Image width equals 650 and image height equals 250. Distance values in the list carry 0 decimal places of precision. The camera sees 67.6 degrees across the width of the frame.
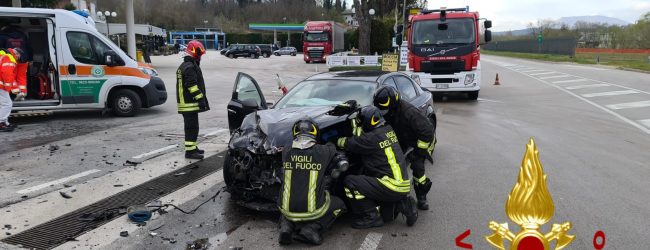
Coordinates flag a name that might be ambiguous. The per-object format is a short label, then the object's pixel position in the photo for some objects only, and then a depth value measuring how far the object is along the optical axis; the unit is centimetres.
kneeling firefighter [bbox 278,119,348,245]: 424
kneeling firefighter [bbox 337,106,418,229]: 452
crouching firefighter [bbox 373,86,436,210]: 495
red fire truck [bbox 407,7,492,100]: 1449
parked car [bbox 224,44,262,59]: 5000
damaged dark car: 488
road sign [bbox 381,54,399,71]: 1908
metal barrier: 5081
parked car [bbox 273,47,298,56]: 5953
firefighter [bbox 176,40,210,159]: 722
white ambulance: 1038
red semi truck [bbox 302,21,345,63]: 3934
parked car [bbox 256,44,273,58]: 5350
